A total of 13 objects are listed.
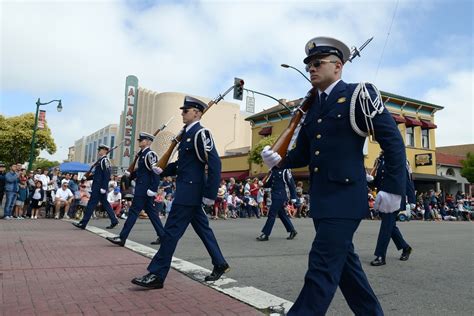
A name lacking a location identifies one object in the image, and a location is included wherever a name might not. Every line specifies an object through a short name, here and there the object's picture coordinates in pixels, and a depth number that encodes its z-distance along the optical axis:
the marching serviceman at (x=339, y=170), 2.46
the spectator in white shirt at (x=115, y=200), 16.06
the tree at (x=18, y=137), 36.84
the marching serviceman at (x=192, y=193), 4.28
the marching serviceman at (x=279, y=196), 8.86
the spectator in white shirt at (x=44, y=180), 14.71
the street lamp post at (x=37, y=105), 23.54
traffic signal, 15.95
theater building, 45.03
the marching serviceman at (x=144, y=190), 7.11
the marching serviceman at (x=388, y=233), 6.04
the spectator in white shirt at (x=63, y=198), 14.67
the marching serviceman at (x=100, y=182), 9.12
